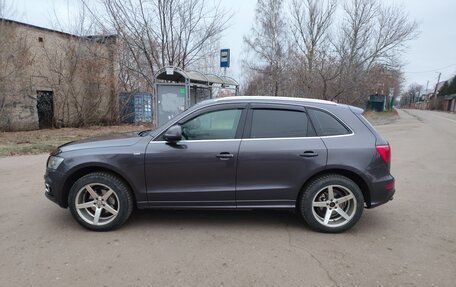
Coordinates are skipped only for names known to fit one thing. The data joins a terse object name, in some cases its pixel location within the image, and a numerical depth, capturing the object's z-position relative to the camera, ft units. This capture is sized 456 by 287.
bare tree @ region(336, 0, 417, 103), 82.17
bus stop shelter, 38.70
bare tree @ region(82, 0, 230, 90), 51.29
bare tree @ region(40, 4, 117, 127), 54.19
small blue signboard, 40.95
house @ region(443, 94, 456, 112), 214.69
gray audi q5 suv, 13.55
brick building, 47.52
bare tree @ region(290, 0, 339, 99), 77.05
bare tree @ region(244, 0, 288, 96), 88.99
